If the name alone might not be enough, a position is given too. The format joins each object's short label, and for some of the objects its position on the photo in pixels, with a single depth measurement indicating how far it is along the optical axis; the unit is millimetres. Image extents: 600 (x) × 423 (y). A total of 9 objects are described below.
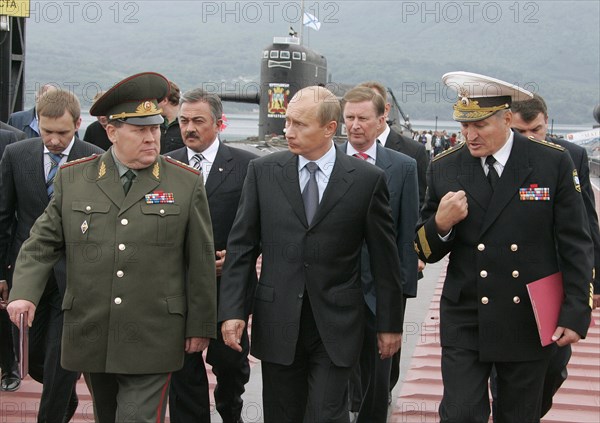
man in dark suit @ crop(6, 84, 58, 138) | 8484
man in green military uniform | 4816
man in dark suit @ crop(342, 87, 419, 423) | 6020
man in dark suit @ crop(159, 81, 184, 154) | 7590
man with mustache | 5812
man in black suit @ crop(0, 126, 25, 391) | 7125
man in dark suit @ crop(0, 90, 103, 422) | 5895
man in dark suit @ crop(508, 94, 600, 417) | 5543
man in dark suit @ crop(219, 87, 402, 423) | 4988
